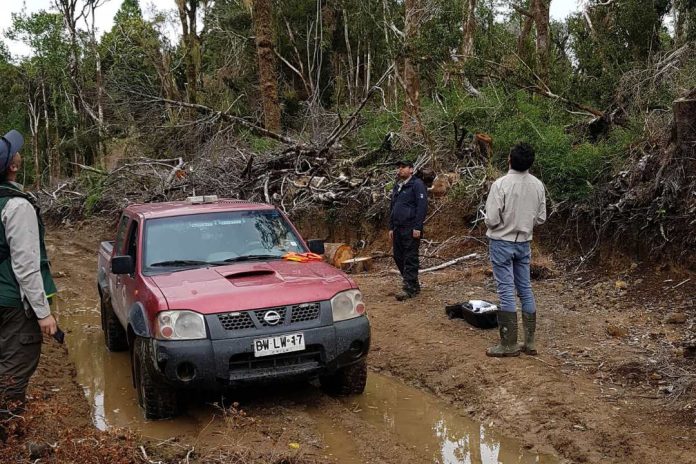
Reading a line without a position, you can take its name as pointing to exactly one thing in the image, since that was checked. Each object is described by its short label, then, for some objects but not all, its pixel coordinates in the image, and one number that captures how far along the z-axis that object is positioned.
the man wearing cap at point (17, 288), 4.41
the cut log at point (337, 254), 12.27
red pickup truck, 5.36
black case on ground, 7.96
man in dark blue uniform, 9.20
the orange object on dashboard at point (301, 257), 6.55
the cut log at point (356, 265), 12.18
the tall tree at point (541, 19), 17.95
